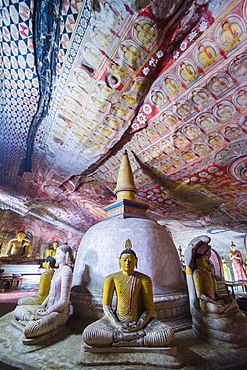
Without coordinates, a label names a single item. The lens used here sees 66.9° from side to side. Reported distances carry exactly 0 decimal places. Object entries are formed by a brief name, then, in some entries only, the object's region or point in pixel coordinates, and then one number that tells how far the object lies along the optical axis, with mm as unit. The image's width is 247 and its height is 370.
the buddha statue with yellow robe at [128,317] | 2010
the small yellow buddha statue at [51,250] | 13081
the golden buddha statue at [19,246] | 13195
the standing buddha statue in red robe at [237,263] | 10883
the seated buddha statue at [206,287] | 2592
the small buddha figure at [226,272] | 11680
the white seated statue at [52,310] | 2425
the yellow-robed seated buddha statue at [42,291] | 3443
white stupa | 3076
